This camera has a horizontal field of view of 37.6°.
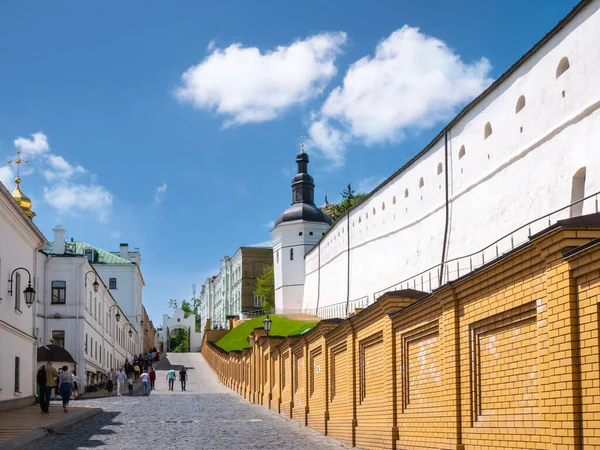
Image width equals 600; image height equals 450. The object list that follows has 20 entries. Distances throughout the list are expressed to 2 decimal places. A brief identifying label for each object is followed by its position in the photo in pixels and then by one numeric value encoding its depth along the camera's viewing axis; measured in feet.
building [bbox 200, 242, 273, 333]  326.46
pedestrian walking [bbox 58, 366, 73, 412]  72.07
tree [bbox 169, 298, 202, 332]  526.57
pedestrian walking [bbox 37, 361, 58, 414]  66.64
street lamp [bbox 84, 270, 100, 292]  140.36
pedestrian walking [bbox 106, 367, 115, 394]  130.82
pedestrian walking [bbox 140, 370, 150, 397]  114.83
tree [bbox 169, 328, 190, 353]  371.35
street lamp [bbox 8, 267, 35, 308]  70.13
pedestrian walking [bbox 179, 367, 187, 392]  132.98
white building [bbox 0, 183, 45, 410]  70.54
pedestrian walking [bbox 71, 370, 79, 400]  108.53
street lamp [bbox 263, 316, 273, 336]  93.95
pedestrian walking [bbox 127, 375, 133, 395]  125.28
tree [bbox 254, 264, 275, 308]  307.78
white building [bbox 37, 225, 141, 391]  128.26
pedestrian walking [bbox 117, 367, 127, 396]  118.95
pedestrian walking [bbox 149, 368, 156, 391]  134.90
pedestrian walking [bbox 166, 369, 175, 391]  134.00
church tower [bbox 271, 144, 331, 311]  267.39
